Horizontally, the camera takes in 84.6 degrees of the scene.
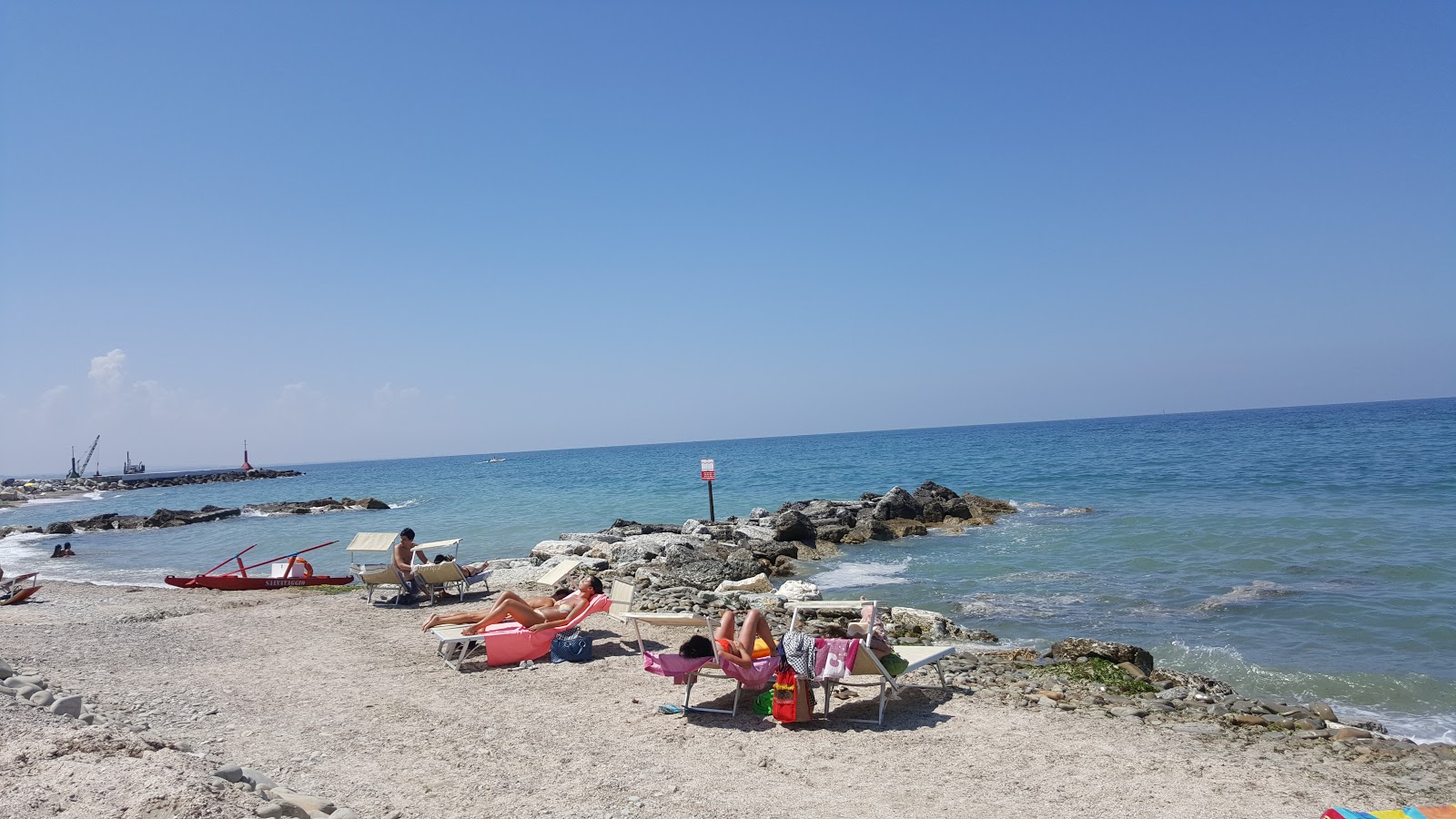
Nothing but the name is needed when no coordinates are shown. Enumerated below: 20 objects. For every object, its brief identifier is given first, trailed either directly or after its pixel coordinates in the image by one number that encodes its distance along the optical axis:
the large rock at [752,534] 20.48
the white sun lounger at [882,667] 6.72
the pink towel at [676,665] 7.00
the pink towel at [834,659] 6.64
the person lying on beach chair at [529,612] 9.15
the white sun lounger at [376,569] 12.58
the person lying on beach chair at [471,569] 12.84
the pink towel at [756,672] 6.84
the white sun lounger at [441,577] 12.45
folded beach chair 12.07
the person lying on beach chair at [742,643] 7.03
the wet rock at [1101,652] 8.83
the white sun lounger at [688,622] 7.71
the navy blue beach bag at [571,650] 8.80
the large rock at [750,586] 13.59
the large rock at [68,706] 5.59
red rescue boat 15.23
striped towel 4.04
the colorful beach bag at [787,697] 6.63
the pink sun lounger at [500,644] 8.70
